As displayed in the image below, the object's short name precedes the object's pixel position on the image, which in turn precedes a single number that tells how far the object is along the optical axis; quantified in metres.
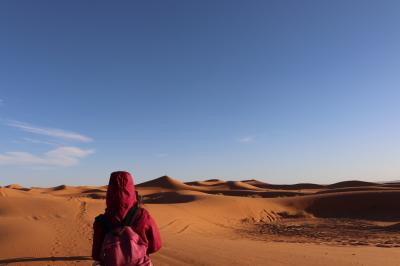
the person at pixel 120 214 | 3.29
